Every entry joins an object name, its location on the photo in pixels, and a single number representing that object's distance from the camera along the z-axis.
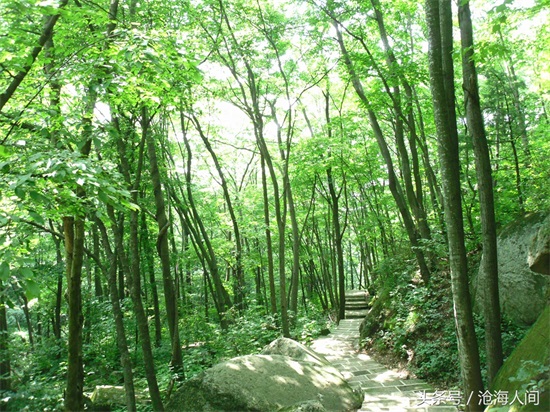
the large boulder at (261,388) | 4.89
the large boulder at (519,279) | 6.18
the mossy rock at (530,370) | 3.20
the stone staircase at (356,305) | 14.61
